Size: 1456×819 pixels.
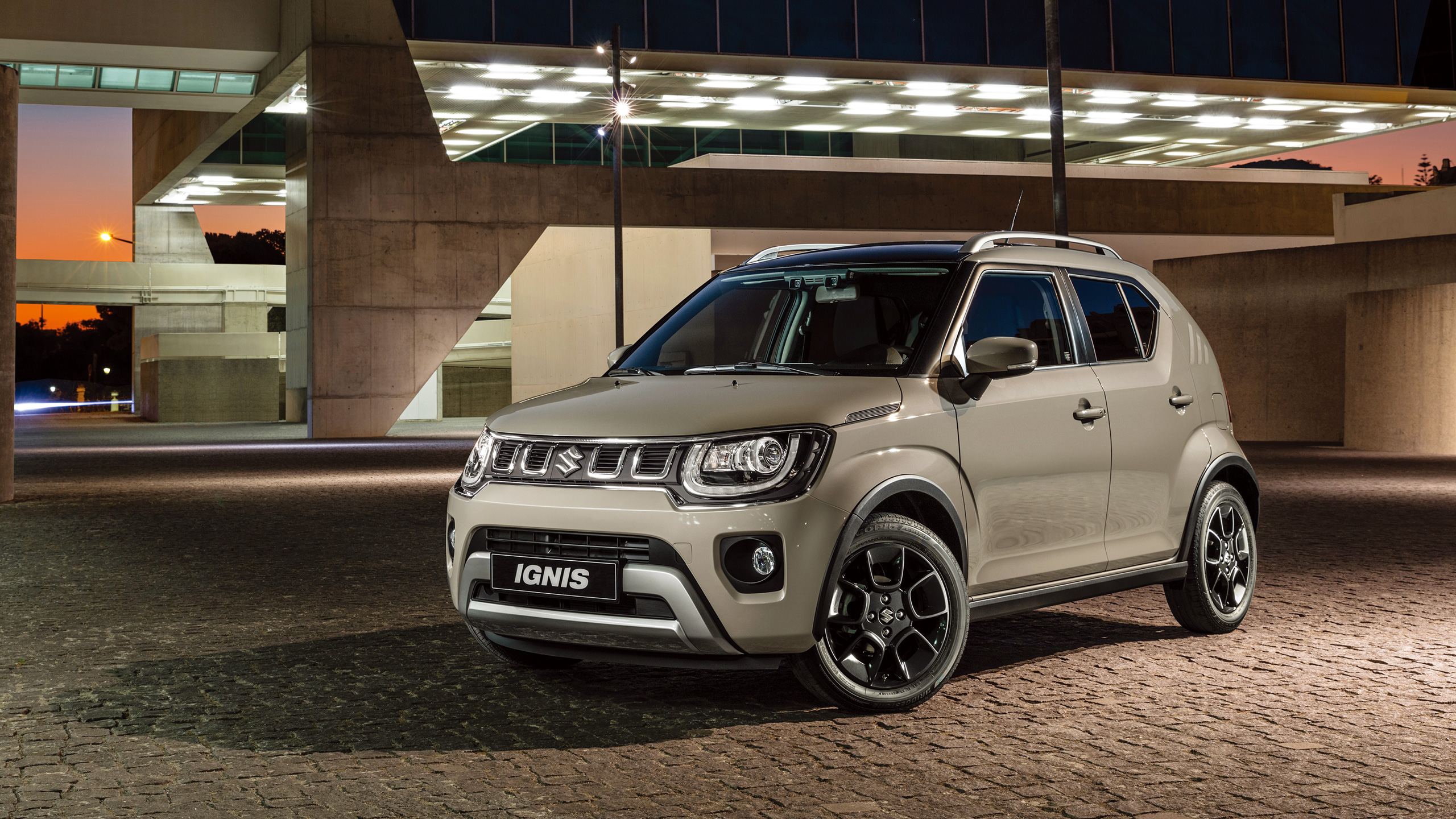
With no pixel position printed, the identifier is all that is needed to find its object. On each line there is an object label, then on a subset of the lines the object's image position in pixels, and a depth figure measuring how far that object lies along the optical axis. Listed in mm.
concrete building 34938
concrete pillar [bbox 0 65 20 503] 16031
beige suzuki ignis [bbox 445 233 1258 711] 5406
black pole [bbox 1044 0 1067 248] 19250
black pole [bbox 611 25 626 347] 30078
